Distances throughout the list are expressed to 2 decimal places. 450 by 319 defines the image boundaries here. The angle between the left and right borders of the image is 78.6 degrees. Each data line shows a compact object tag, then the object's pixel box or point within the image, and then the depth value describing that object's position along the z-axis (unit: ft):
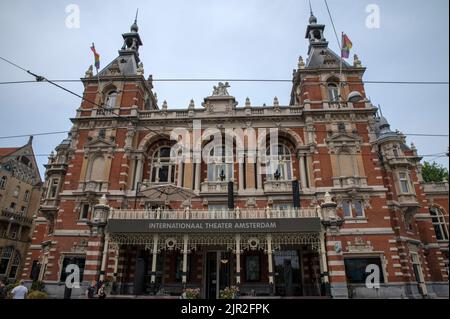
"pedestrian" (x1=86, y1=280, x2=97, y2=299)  52.65
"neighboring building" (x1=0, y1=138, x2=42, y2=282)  112.88
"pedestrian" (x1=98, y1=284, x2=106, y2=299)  48.65
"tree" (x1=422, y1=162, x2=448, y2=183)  123.54
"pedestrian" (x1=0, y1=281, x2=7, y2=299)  48.08
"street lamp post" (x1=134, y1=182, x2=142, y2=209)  71.70
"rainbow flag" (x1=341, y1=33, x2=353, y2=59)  69.72
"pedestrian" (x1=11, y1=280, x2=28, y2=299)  34.96
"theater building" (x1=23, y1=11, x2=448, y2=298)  57.93
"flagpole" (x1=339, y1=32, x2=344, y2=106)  80.07
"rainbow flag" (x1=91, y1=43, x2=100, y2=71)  82.12
